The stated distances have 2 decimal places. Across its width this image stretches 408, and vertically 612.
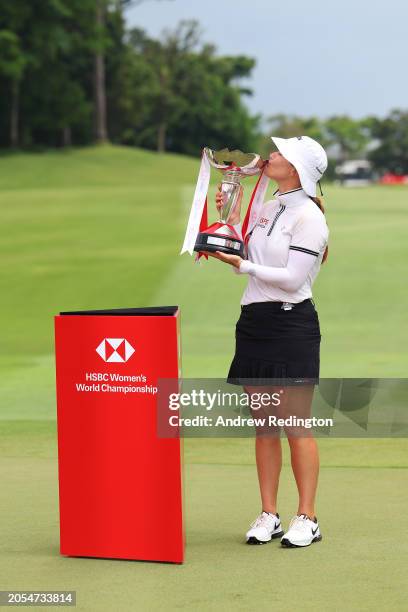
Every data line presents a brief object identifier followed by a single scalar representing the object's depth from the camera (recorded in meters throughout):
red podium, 9.06
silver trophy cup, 9.43
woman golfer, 9.65
